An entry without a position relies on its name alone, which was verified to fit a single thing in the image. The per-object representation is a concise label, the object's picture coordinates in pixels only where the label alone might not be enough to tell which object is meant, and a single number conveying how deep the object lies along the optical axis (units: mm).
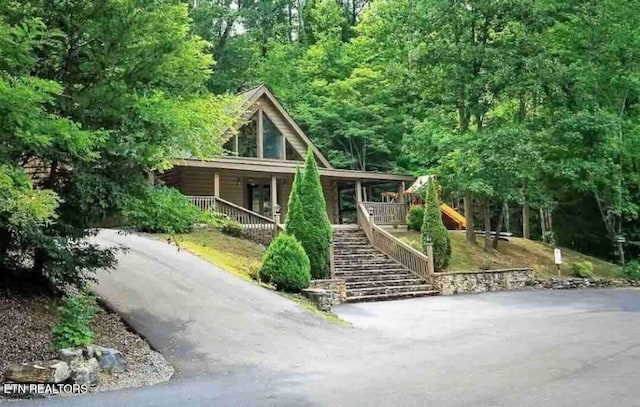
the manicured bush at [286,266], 12438
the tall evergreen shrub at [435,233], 17906
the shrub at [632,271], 21547
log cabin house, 21938
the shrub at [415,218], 22953
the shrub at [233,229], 18016
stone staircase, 15297
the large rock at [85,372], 6215
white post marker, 20109
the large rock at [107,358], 6723
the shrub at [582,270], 20389
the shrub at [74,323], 6832
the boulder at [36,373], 5926
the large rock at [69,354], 6414
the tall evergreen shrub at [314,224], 14641
